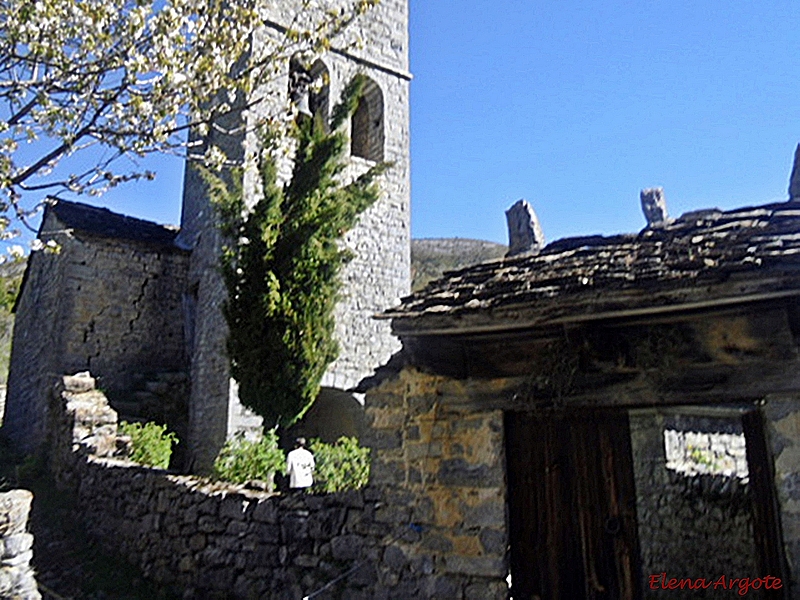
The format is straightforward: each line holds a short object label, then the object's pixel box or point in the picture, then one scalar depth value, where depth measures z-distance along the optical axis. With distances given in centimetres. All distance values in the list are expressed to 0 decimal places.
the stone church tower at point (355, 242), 1173
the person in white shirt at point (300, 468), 768
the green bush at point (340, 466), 793
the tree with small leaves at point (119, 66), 482
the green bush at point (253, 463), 809
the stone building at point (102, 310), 1207
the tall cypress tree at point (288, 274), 905
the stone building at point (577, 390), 385
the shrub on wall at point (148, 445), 856
